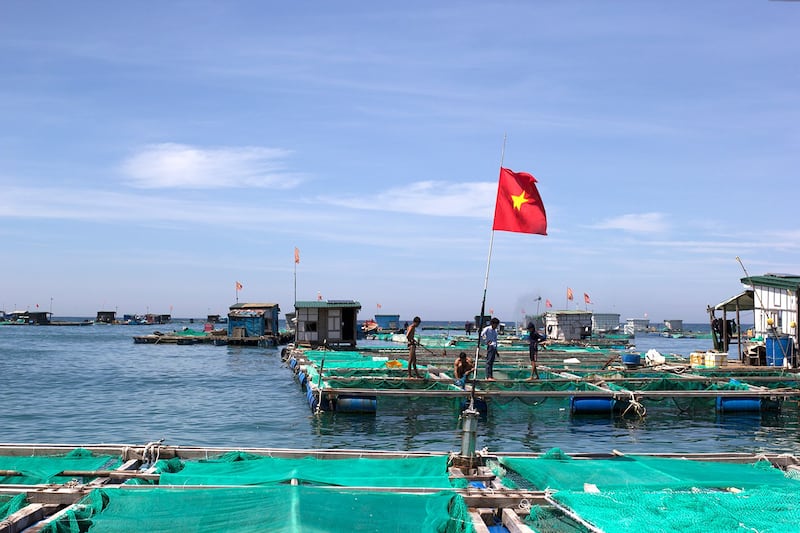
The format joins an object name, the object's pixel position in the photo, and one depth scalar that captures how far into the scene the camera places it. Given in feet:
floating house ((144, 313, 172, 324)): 543.39
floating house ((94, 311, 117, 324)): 517.51
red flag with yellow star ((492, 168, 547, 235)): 40.16
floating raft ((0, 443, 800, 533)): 23.53
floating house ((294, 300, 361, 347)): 161.17
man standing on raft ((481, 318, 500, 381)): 73.26
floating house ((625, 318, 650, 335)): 451.53
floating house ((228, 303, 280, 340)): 215.51
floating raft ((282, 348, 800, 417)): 71.15
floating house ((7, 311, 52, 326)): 473.67
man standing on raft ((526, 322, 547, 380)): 84.38
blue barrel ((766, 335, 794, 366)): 100.22
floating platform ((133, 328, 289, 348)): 209.87
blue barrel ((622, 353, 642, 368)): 101.35
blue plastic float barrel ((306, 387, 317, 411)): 76.54
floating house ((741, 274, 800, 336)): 99.19
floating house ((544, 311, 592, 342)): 221.46
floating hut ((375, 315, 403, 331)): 339.36
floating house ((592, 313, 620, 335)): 313.53
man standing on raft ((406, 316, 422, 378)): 70.84
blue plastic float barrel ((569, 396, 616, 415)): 71.00
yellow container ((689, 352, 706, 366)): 109.63
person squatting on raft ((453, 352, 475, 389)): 76.33
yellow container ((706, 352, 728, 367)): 105.50
